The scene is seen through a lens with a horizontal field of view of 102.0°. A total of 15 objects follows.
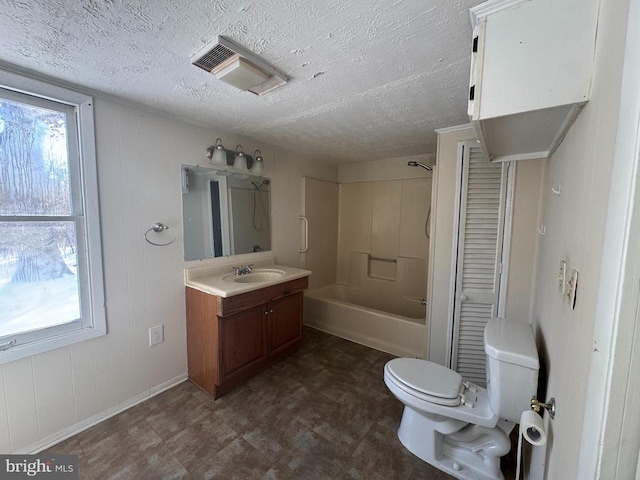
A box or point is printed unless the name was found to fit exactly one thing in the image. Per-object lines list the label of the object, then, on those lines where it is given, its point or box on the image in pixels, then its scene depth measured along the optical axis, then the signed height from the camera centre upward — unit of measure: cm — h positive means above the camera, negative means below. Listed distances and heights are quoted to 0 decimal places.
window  136 -4
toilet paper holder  87 -65
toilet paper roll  87 -70
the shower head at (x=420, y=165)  289 +62
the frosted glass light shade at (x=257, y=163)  248 +52
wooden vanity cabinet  188 -93
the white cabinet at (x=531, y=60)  69 +46
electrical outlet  192 -89
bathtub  250 -110
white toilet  118 -95
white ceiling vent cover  112 +72
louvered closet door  193 -28
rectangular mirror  211 +4
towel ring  186 -10
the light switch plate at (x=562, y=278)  85 -19
